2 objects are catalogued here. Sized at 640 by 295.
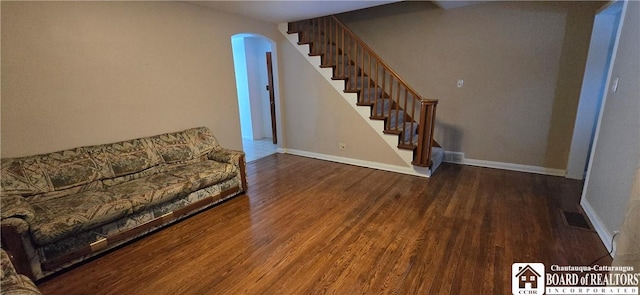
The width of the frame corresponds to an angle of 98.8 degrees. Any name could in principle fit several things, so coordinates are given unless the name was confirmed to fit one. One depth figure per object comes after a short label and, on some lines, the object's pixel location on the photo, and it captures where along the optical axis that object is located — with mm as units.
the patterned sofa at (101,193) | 1820
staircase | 3594
